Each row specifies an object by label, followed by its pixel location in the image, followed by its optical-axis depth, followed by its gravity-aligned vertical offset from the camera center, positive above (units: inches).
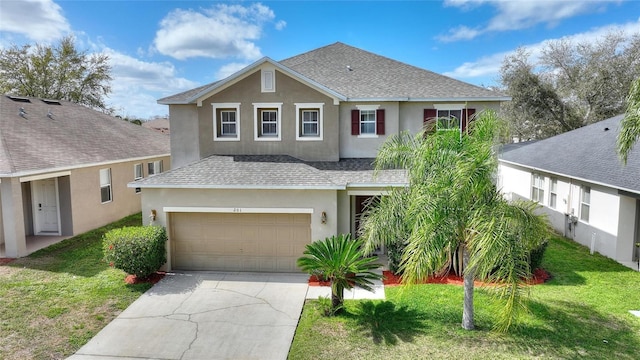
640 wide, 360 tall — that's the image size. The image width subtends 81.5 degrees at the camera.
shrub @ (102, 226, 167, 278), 424.8 -116.7
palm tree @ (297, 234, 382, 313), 346.0 -109.5
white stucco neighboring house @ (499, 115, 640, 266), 508.7 -62.3
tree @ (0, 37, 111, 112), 1375.5 +299.5
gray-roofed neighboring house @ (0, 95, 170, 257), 520.7 -35.0
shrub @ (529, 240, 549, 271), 443.4 -129.6
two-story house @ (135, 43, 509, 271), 478.3 -1.6
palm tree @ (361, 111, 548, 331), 265.0 -52.9
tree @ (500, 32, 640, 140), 1240.8 +231.4
